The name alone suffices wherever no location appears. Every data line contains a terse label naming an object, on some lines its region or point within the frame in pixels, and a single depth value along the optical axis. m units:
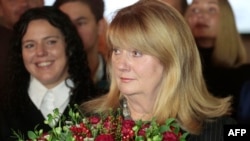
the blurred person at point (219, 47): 6.57
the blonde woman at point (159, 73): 4.11
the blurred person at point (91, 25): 6.68
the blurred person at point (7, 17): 6.61
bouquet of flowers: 3.06
